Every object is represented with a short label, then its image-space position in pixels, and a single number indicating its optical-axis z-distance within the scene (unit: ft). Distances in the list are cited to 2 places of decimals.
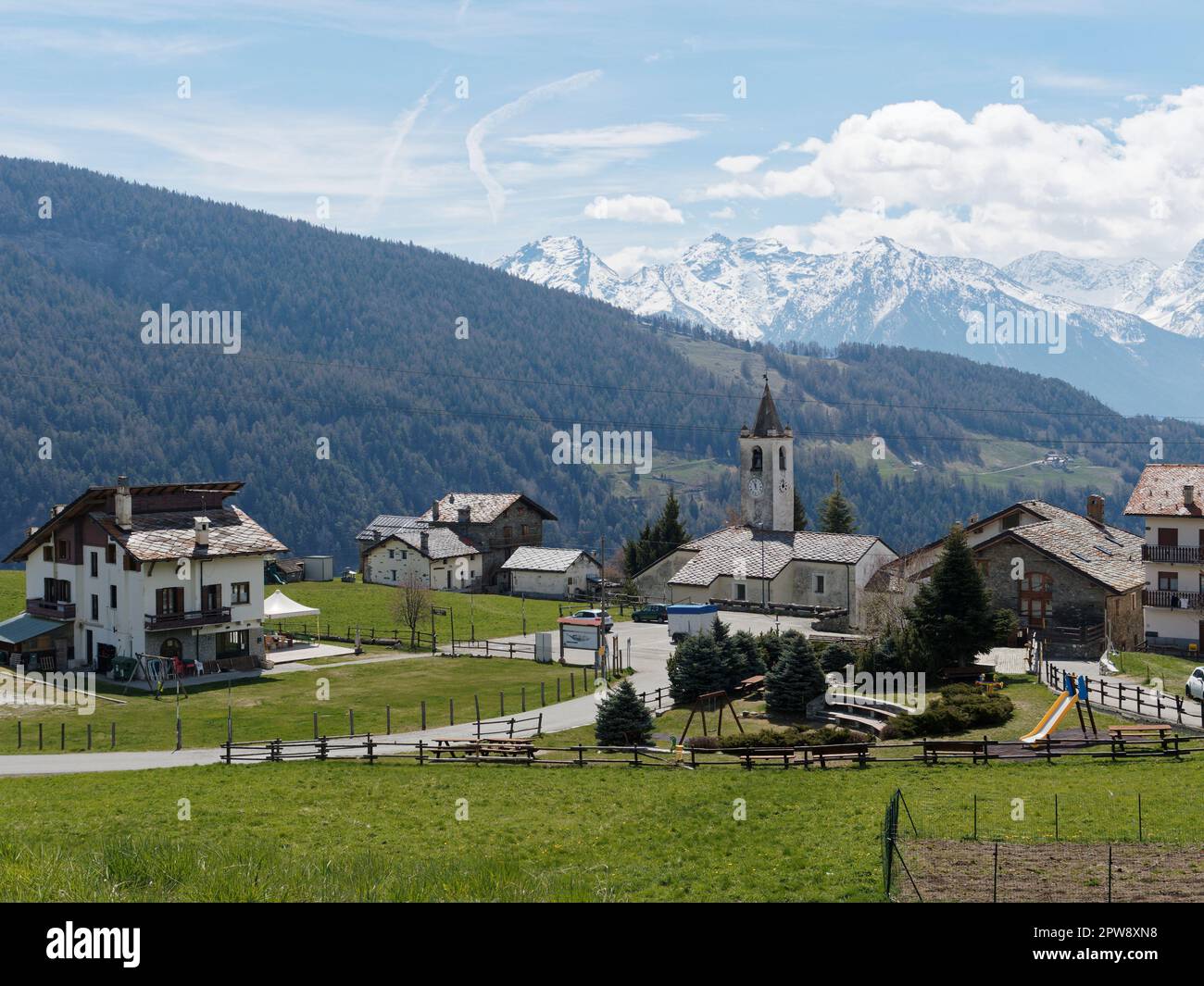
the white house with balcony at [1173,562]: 195.83
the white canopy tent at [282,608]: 225.76
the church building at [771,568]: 272.10
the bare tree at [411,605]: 234.38
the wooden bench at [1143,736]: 109.40
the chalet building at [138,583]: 196.03
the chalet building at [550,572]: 325.83
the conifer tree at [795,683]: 157.89
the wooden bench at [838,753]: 115.96
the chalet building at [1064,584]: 202.39
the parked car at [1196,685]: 137.08
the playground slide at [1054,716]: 121.08
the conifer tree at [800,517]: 359.87
